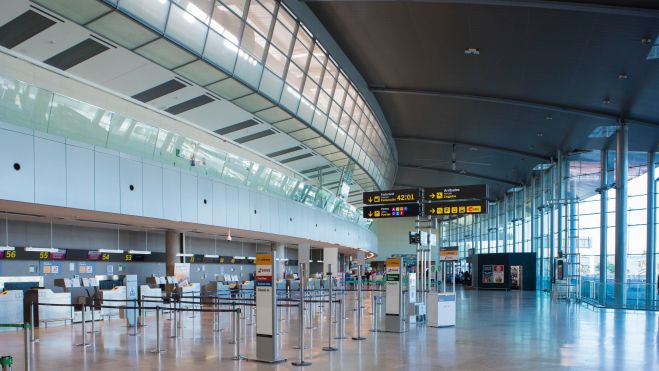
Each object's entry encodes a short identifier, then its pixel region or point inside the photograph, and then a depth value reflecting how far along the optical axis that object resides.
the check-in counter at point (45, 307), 18.27
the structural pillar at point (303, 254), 13.80
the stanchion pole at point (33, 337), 14.82
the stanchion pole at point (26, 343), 8.94
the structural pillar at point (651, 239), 29.17
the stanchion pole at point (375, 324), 16.71
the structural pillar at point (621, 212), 27.22
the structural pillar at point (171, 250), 28.20
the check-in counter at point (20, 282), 20.99
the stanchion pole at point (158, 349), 12.69
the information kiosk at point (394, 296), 16.34
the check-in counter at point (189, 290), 24.97
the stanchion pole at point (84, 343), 13.91
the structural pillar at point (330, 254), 19.39
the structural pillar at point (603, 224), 30.80
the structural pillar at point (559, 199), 35.12
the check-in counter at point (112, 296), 20.81
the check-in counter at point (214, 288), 27.64
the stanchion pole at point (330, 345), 13.10
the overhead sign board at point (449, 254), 21.08
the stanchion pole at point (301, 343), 11.34
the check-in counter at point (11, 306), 17.50
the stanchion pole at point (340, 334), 14.71
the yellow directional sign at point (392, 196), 21.23
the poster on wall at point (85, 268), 24.77
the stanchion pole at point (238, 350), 11.96
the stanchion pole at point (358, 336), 14.83
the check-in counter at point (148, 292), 22.17
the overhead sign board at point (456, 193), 20.06
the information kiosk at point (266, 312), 11.68
